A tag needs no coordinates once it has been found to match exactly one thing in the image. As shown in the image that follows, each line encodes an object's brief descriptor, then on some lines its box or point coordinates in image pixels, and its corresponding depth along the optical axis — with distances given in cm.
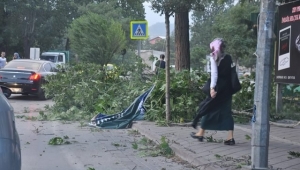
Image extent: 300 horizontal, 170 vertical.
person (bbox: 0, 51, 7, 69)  2452
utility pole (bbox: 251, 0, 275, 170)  611
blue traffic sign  1579
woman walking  849
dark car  1802
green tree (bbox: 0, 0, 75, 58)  4612
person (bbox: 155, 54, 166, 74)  1305
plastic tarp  1144
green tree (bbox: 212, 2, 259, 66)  3209
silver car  389
